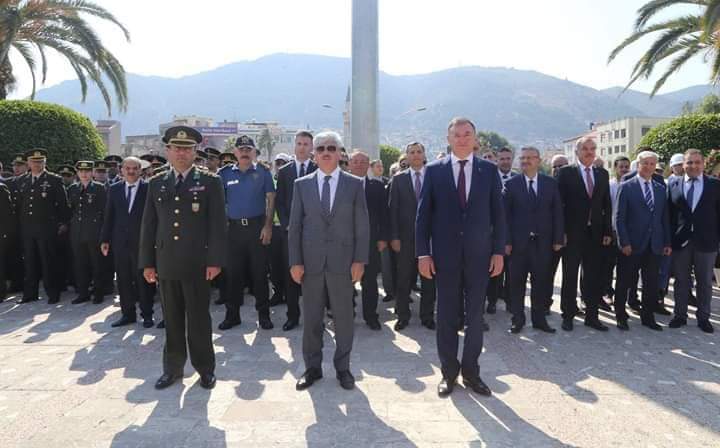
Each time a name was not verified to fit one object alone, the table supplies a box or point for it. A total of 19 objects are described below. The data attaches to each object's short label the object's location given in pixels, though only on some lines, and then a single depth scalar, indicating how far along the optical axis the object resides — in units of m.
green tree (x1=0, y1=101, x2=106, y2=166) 10.02
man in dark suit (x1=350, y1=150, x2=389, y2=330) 5.98
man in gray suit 4.13
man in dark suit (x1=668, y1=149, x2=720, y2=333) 5.87
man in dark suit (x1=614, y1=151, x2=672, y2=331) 5.89
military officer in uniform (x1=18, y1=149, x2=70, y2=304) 7.45
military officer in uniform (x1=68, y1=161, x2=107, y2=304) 7.33
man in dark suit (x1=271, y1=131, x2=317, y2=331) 5.76
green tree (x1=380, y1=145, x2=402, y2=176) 38.16
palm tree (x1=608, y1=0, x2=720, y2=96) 11.88
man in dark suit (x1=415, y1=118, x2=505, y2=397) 4.01
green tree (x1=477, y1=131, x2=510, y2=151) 85.21
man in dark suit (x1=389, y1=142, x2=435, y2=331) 5.96
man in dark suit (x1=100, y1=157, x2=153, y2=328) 6.32
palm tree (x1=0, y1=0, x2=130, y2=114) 10.90
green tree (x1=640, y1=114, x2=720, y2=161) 9.40
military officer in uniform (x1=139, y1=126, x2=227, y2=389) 4.16
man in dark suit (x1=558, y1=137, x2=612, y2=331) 5.91
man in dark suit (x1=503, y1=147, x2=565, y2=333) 5.72
